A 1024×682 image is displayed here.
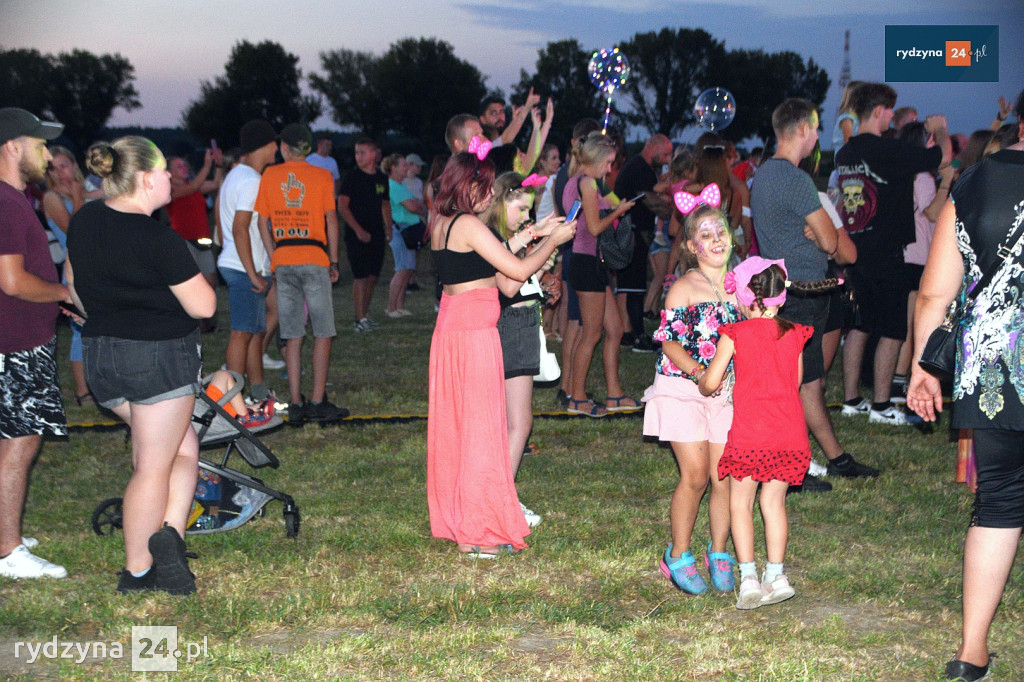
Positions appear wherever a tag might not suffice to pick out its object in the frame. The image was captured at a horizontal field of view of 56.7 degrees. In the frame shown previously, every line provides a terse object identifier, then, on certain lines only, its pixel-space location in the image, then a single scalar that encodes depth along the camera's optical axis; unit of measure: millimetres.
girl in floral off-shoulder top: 4207
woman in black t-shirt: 3889
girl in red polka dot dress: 3945
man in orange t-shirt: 7281
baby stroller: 4668
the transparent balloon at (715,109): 11352
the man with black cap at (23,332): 4277
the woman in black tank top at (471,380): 4699
